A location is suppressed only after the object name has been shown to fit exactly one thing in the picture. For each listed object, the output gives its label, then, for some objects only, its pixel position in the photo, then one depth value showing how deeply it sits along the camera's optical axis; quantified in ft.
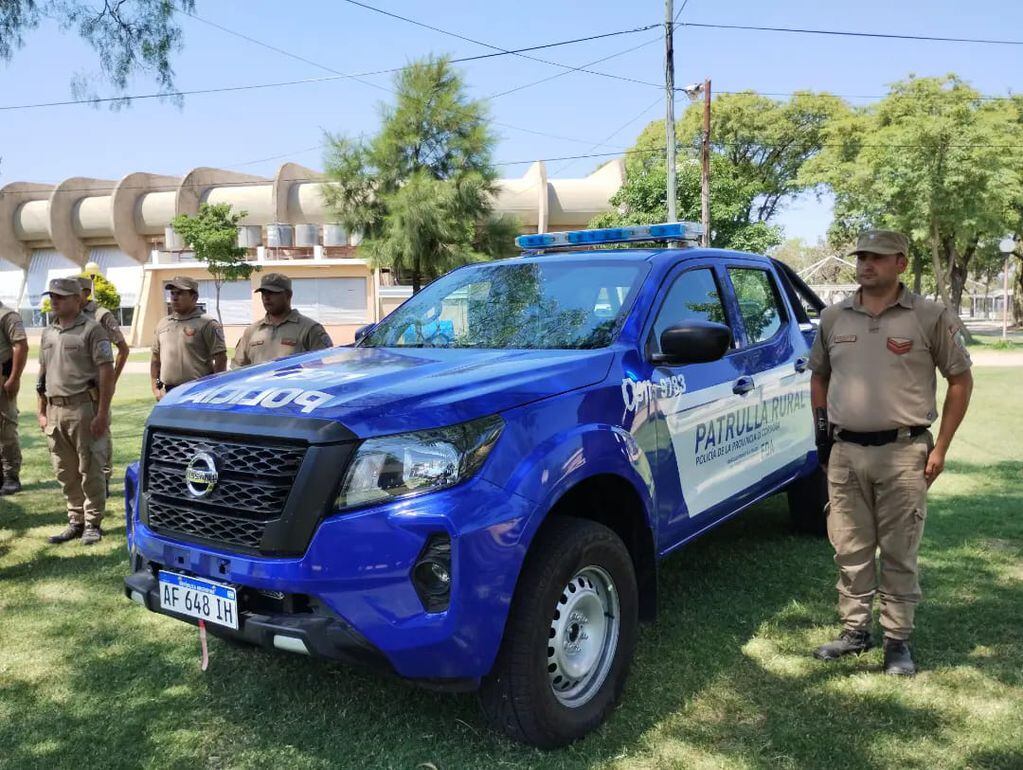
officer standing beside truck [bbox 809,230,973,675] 11.43
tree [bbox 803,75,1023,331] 83.05
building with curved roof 142.00
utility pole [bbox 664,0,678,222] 65.82
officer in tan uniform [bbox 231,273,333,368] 19.60
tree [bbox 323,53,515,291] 94.22
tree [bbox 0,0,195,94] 24.09
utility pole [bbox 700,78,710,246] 72.38
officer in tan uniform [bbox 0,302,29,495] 20.65
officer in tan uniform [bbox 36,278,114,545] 18.80
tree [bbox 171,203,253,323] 121.80
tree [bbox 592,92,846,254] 131.95
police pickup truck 8.39
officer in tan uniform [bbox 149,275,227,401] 20.90
